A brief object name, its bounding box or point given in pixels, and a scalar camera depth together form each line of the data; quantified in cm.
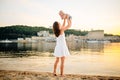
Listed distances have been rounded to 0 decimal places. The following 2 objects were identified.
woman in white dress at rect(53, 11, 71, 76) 422
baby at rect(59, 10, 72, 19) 422
